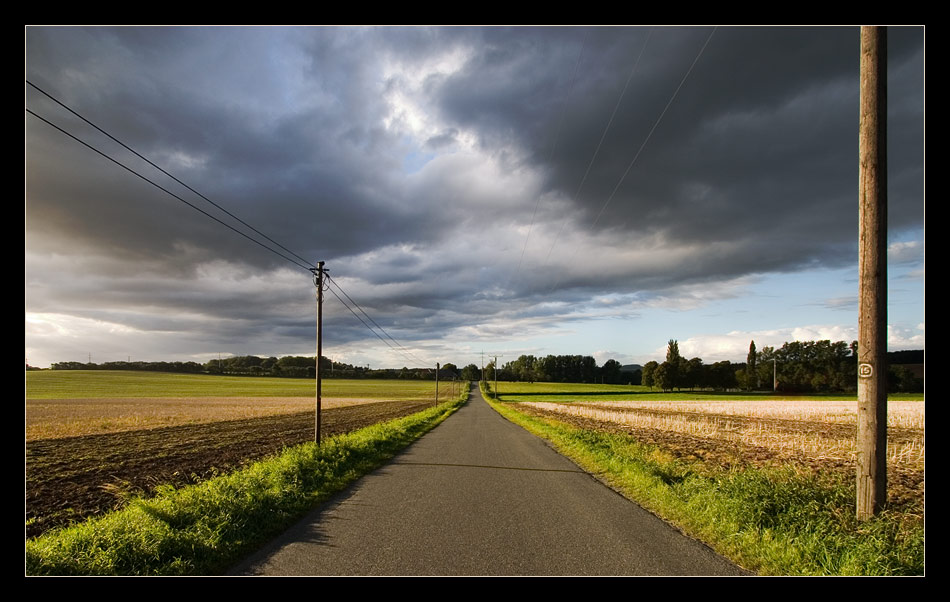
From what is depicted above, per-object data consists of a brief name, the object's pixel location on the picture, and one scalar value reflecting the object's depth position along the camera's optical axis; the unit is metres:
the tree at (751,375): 129.50
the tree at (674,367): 127.12
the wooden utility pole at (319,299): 18.80
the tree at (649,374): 137.62
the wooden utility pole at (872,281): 6.52
